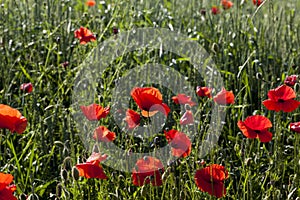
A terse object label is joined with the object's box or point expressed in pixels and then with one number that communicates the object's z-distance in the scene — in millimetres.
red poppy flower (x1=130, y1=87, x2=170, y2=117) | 3688
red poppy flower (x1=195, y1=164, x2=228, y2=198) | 3536
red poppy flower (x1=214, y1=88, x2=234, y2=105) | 4137
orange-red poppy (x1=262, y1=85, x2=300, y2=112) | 4012
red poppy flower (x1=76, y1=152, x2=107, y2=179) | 3526
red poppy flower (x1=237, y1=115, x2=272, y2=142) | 3847
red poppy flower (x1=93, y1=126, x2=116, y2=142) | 3888
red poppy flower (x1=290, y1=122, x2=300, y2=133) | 3910
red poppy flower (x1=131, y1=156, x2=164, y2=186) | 3617
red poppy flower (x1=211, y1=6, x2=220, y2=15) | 6934
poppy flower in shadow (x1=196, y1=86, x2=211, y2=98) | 4338
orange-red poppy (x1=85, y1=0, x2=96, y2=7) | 6932
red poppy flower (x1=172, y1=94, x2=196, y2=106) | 4316
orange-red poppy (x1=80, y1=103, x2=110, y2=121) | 3957
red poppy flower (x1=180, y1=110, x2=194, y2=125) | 3877
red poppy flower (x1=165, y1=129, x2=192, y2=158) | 3691
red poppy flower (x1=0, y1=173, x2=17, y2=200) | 3164
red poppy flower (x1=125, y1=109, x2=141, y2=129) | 3946
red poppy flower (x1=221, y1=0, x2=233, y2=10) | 6909
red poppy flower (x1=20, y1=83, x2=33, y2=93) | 4800
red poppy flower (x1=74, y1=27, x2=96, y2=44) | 5404
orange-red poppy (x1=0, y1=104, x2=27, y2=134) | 3572
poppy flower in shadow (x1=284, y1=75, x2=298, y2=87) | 4485
